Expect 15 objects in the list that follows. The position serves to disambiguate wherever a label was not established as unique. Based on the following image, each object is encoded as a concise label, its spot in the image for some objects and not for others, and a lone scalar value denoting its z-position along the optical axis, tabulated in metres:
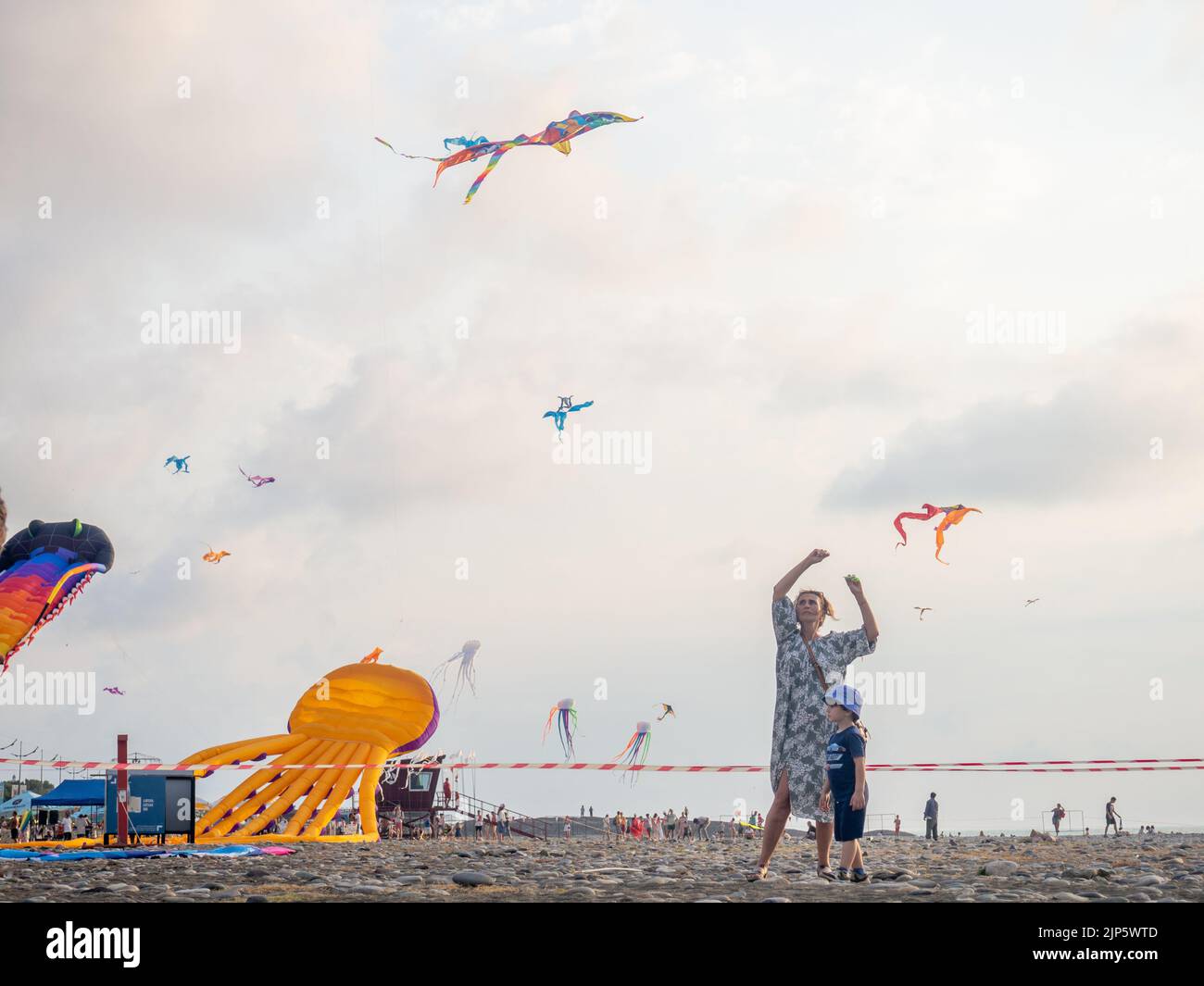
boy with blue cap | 7.95
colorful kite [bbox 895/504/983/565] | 16.34
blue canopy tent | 22.78
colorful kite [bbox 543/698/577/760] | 33.34
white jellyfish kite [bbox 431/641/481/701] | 29.30
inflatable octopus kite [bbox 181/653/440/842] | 19.14
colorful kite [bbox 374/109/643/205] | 13.87
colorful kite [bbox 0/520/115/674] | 16.14
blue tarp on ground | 14.30
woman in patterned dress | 8.46
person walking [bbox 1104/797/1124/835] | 31.73
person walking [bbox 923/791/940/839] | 27.95
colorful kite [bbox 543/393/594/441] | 17.62
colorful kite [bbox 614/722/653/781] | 31.05
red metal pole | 16.39
